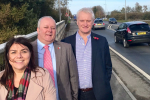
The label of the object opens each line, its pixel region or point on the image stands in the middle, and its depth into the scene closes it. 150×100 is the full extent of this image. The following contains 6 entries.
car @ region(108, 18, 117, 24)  44.91
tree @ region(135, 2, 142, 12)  74.12
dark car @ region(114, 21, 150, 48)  10.72
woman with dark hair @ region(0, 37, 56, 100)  1.73
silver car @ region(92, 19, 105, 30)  25.93
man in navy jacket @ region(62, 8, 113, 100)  2.47
